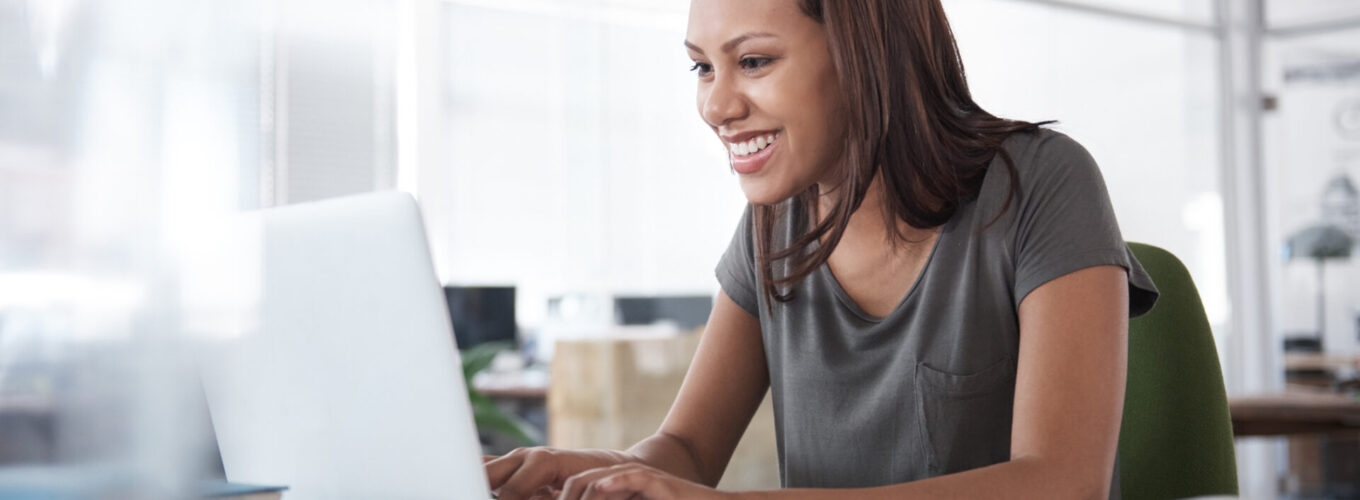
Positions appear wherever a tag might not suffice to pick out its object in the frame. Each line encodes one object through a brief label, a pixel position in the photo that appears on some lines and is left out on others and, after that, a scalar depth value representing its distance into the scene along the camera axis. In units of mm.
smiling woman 907
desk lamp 5086
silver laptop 662
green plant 3453
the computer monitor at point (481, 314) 4000
